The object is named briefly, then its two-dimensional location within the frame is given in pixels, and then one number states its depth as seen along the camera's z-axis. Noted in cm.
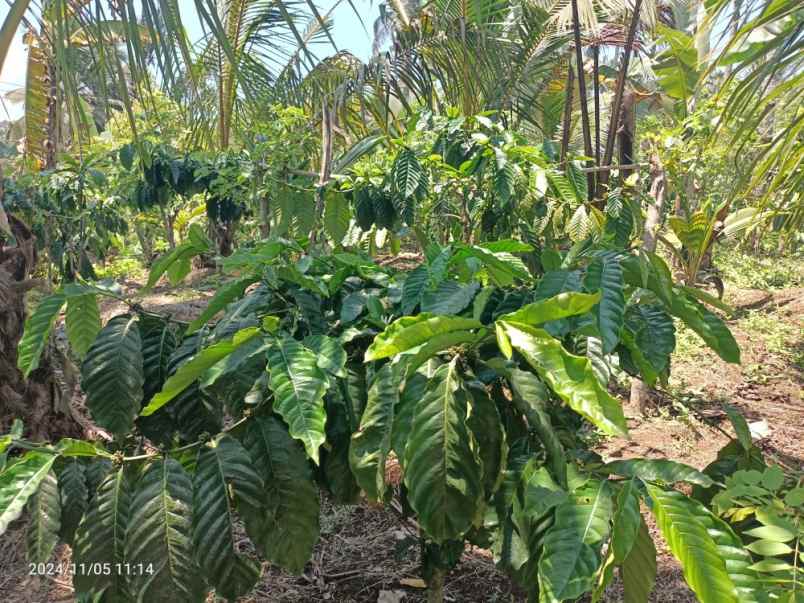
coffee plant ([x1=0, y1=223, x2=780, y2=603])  66
